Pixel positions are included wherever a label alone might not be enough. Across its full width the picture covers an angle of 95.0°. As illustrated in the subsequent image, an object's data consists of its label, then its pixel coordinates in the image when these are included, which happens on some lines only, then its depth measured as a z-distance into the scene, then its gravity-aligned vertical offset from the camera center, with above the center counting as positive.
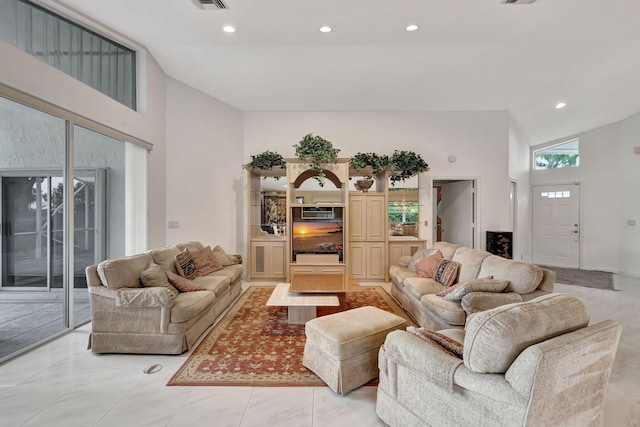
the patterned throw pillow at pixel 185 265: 3.64 -0.65
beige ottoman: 2.10 -0.99
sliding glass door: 2.93 -0.09
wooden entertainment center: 5.13 -0.25
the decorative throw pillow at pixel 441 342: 1.65 -0.76
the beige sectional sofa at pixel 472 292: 2.72 -0.77
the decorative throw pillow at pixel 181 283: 3.21 -0.77
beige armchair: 1.25 -0.74
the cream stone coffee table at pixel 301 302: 3.15 -0.96
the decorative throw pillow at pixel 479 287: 2.77 -0.69
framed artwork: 5.42 +0.07
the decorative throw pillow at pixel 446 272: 3.49 -0.72
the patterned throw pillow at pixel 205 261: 4.02 -0.68
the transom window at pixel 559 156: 6.92 +1.43
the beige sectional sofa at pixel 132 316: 2.65 -0.94
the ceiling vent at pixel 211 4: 2.97 +2.16
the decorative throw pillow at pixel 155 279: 2.93 -0.66
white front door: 6.80 -0.28
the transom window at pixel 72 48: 2.74 +1.84
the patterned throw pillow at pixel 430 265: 3.84 -0.69
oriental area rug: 2.32 -1.29
